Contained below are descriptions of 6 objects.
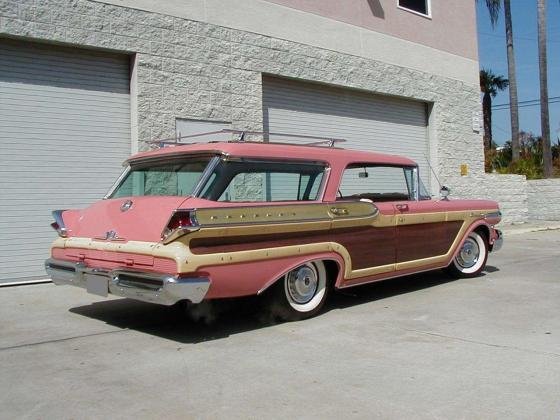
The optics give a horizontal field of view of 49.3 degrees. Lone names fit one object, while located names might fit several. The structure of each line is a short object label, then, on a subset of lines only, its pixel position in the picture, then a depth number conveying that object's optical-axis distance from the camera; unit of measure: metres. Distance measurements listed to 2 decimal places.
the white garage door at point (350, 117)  11.92
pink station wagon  4.98
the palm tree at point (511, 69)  25.14
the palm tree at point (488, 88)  34.69
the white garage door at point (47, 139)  8.55
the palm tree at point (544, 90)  21.77
